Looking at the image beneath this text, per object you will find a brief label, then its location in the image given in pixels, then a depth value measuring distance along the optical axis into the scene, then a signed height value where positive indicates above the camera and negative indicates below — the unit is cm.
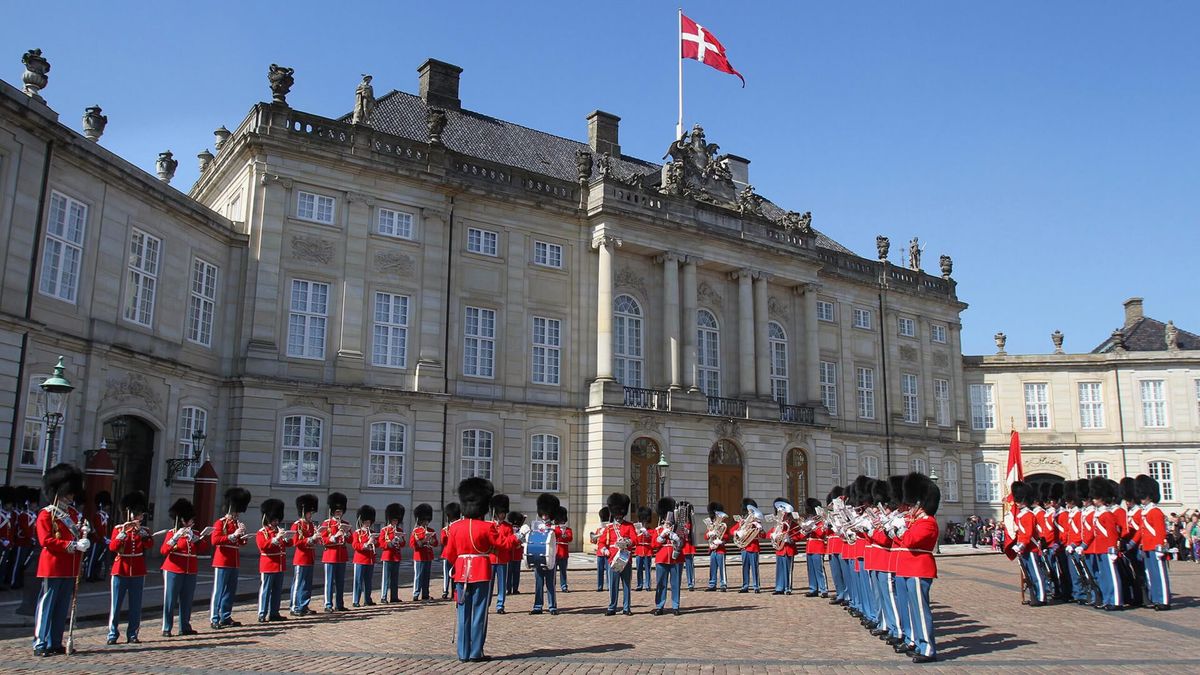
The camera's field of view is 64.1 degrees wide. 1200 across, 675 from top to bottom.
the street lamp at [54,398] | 1645 +152
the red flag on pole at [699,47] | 3944 +1822
